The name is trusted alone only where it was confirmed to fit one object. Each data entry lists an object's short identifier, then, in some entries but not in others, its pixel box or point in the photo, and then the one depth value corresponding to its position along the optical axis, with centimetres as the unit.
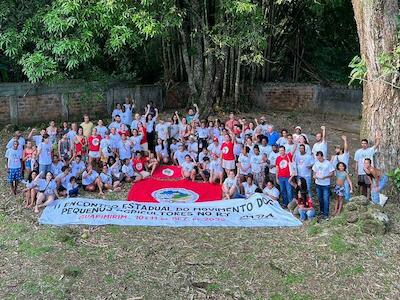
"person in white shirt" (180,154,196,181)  1103
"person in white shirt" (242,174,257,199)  956
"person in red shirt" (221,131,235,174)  1052
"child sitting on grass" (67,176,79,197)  966
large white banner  868
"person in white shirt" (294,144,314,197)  918
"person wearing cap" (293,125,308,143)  988
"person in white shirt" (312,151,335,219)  877
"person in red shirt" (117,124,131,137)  1154
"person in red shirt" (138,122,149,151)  1184
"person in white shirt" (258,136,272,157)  1029
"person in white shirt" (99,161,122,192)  1030
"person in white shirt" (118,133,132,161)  1109
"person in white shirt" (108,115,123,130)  1188
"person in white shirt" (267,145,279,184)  986
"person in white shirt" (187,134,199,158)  1159
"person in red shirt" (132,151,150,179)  1110
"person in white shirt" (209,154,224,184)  1072
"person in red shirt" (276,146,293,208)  933
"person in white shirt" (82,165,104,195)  1009
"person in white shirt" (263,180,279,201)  940
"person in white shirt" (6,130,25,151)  1009
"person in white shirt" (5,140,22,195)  998
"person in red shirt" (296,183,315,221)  878
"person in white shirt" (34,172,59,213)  923
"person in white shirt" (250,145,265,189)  998
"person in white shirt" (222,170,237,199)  973
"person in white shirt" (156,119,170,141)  1215
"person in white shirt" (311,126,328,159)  962
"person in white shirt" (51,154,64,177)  991
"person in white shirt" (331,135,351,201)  900
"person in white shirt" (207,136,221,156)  1093
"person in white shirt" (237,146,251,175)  1010
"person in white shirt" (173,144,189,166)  1154
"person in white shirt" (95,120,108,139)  1148
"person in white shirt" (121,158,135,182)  1077
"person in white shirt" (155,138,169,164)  1193
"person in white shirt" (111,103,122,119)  1290
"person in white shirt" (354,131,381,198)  905
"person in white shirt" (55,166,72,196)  967
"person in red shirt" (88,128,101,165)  1096
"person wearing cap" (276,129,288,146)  1027
